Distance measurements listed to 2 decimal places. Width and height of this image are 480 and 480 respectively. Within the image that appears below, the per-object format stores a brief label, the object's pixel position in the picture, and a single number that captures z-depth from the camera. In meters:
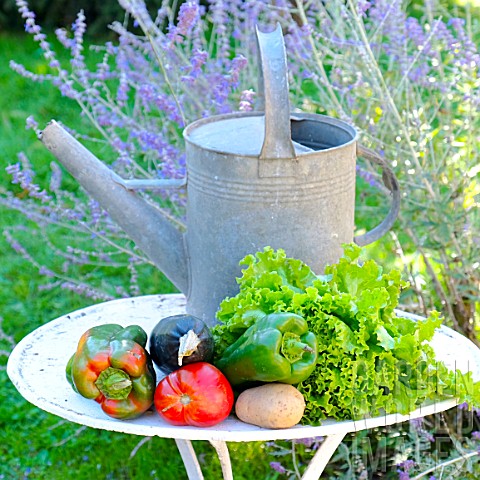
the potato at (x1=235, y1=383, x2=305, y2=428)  1.67
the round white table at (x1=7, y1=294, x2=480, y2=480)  1.68
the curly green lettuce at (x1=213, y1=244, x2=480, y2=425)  1.71
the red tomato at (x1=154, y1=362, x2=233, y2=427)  1.67
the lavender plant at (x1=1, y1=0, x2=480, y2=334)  2.29
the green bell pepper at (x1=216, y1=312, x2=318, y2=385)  1.67
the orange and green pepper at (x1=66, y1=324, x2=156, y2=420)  1.69
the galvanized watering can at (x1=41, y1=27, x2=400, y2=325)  1.83
